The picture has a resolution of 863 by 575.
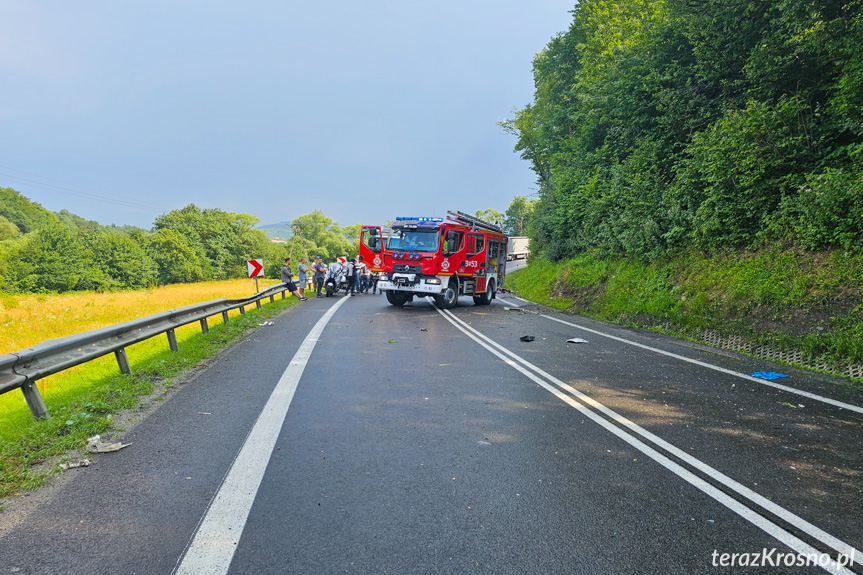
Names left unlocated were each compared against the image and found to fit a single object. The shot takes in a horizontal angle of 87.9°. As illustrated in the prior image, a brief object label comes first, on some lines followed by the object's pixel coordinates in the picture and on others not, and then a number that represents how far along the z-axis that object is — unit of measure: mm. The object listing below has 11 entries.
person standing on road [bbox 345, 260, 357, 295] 23562
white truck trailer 57419
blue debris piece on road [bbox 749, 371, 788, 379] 6285
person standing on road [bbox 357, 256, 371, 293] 25578
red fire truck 15492
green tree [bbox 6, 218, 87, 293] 55094
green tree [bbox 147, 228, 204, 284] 74438
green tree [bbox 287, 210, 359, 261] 133125
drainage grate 6352
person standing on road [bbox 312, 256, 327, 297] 21922
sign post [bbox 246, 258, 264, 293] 18000
